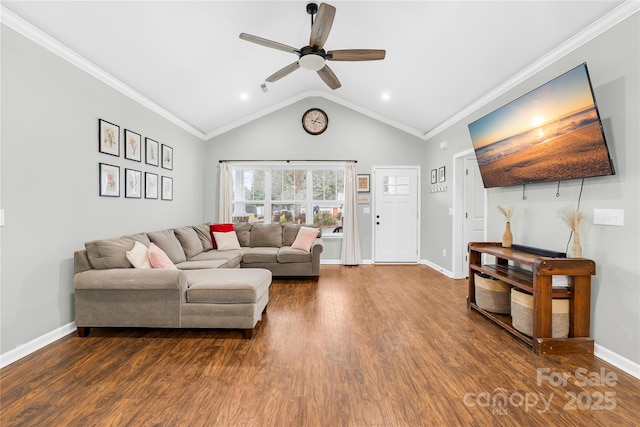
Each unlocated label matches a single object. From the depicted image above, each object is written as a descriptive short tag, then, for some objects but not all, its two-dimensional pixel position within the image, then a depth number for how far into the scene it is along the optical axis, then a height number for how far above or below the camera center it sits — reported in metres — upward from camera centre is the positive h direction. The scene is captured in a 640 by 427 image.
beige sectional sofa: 2.57 -0.75
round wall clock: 6.03 +1.81
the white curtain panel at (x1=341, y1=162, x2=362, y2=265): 5.91 -0.34
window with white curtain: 6.17 +0.29
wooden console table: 2.29 -0.71
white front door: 6.08 -0.10
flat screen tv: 2.20 +0.66
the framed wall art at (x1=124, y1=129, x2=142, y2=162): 3.61 +0.81
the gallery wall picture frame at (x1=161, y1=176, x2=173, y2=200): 4.50 +0.35
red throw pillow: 5.15 -0.33
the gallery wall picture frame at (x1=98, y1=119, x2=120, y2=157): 3.16 +0.80
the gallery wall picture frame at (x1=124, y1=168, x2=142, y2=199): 3.61 +0.33
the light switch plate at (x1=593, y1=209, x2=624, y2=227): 2.16 -0.05
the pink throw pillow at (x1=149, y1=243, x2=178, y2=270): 2.89 -0.49
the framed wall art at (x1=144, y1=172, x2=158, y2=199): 4.04 +0.35
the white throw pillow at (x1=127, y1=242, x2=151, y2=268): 2.79 -0.44
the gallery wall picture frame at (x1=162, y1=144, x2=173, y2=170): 4.50 +0.83
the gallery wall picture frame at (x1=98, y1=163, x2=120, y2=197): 3.18 +0.34
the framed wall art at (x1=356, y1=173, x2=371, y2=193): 6.04 +0.55
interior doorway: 4.75 +0.03
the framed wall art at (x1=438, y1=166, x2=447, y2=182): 5.15 +0.62
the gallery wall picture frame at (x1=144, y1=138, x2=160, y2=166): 4.04 +0.82
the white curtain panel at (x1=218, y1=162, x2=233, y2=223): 5.93 +0.31
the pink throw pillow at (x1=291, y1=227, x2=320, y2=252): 4.97 -0.48
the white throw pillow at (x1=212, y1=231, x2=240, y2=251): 5.01 -0.53
